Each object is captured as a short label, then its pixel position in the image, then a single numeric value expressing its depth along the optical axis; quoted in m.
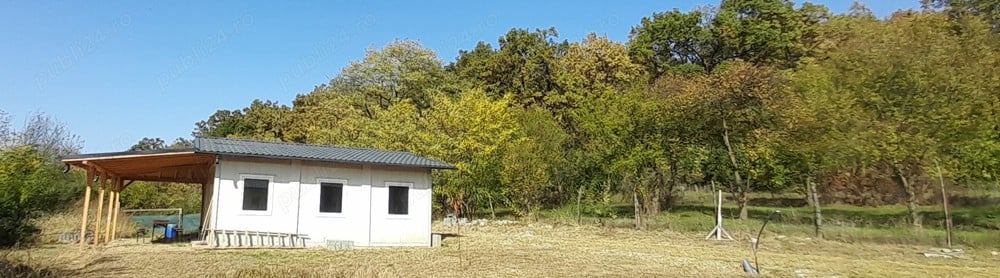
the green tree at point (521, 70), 36.12
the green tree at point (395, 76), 36.34
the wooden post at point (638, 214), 22.23
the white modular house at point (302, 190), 14.37
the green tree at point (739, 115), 24.06
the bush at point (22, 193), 15.16
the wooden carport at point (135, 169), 13.20
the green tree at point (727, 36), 32.34
